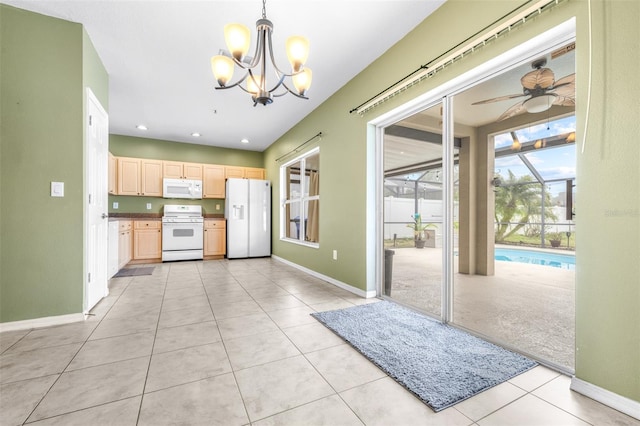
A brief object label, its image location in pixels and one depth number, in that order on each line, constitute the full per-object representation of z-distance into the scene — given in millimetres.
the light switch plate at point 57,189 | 2396
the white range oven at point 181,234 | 5781
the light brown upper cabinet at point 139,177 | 5707
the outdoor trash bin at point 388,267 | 3268
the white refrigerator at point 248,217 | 6184
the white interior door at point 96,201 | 2654
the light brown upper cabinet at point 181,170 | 6070
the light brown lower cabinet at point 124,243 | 4693
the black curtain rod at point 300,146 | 4292
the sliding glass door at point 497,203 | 1986
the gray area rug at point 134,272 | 4448
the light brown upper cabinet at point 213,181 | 6402
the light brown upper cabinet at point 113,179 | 5280
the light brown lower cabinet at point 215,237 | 6219
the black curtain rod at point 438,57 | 1834
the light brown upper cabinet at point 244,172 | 6637
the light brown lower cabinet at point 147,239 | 5648
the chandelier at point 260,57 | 1794
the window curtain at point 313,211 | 4625
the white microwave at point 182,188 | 5992
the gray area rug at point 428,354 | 1491
